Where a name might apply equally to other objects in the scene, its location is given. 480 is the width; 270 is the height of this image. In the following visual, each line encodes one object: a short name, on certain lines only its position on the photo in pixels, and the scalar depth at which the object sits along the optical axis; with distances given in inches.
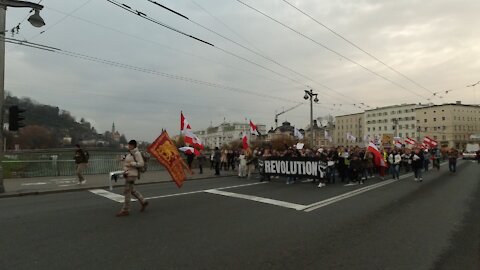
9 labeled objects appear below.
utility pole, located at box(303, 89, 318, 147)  1547.7
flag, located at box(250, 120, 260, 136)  1179.3
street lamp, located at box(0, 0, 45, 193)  558.3
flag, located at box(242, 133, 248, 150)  988.6
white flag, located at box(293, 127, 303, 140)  1419.5
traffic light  610.9
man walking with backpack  391.5
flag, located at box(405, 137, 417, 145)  1749.3
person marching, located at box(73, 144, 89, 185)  721.0
